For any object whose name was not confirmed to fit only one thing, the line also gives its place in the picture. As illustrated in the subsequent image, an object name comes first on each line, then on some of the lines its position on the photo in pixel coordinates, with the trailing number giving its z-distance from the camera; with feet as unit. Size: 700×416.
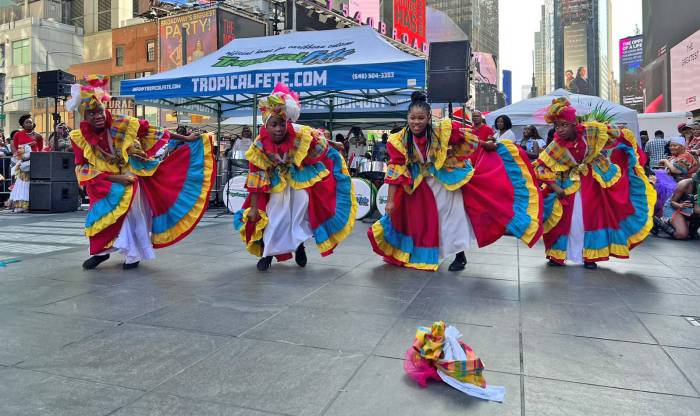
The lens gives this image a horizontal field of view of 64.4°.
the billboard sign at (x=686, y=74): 103.09
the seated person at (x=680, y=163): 29.50
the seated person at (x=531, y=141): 34.30
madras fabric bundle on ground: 8.17
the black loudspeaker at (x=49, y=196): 39.75
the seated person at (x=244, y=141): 43.20
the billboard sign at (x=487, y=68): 318.02
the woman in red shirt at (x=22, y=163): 39.29
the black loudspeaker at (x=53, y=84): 42.32
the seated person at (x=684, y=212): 28.53
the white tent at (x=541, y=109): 43.65
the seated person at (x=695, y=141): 29.96
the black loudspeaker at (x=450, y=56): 29.78
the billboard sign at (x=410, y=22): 184.34
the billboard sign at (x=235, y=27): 106.83
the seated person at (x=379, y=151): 39.81
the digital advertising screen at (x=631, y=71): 253.85
